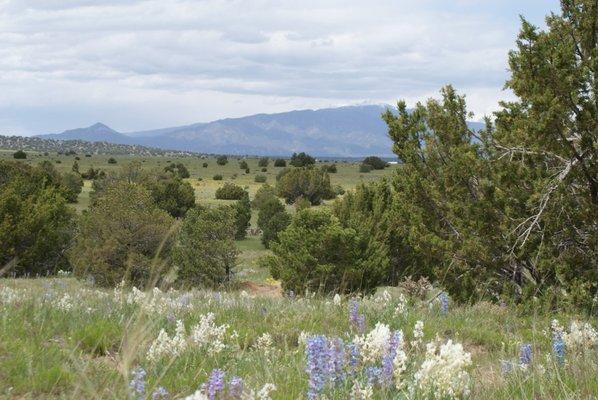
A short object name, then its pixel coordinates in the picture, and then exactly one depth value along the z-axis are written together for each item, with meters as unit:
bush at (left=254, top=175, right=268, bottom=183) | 90.69
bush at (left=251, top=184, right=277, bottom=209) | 63.12
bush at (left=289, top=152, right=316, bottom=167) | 107.25
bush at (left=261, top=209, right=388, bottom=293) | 21.31
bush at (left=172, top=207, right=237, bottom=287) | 28.20
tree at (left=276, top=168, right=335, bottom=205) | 68.19
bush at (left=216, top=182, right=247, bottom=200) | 68.31
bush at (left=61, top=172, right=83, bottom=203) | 66.45
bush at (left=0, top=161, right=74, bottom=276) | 34.34
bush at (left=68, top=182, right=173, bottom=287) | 27.42
